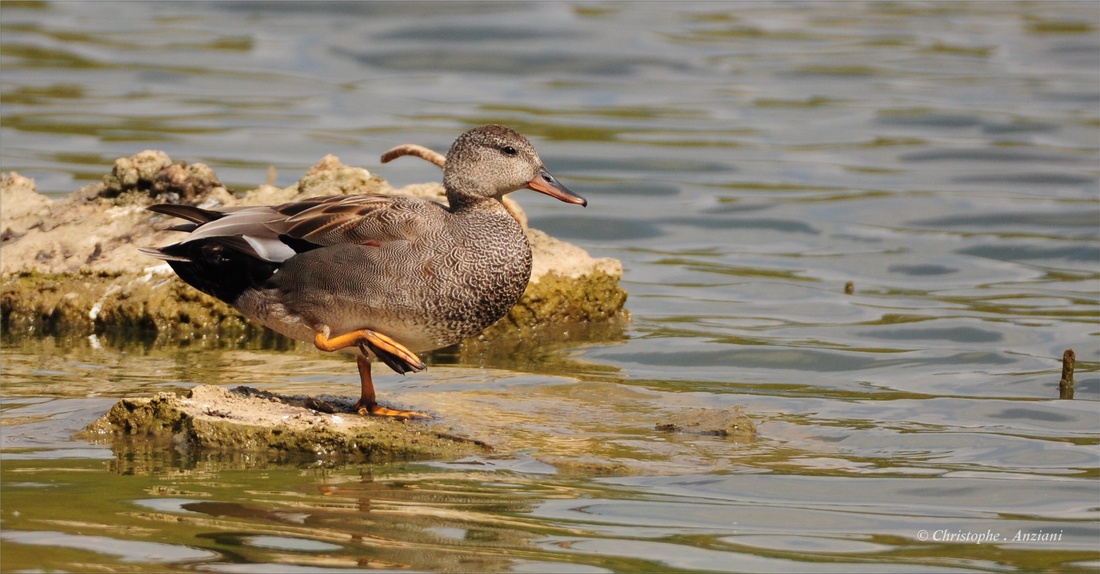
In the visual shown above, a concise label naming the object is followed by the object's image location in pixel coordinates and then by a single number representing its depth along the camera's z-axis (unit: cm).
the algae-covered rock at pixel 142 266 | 1831
